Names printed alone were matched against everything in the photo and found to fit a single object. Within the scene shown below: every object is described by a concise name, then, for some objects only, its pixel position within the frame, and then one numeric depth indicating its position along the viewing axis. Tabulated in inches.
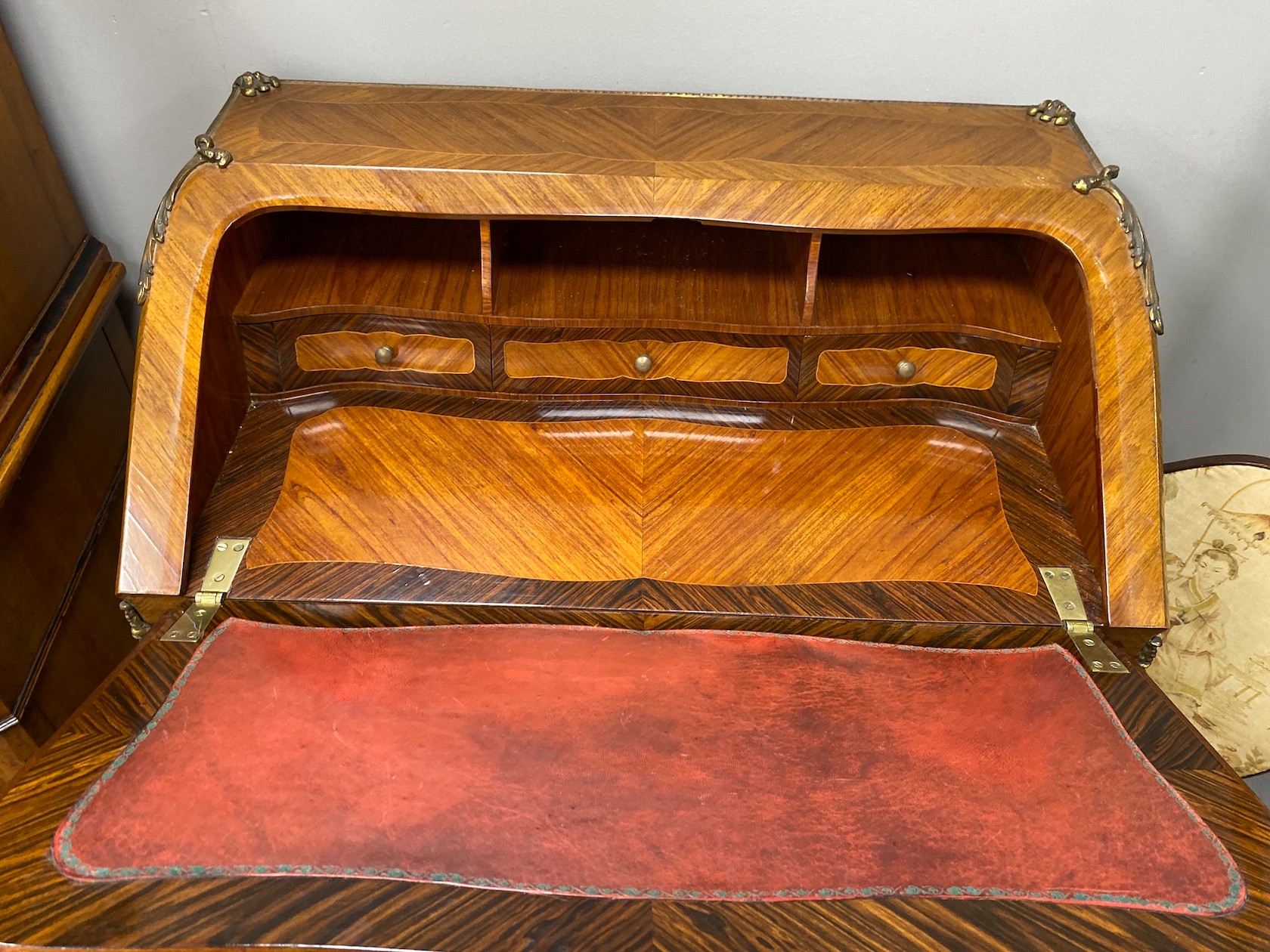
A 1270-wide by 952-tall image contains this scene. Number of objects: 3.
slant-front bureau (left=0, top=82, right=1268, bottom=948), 46.0
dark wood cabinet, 59.0
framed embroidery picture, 66.2
